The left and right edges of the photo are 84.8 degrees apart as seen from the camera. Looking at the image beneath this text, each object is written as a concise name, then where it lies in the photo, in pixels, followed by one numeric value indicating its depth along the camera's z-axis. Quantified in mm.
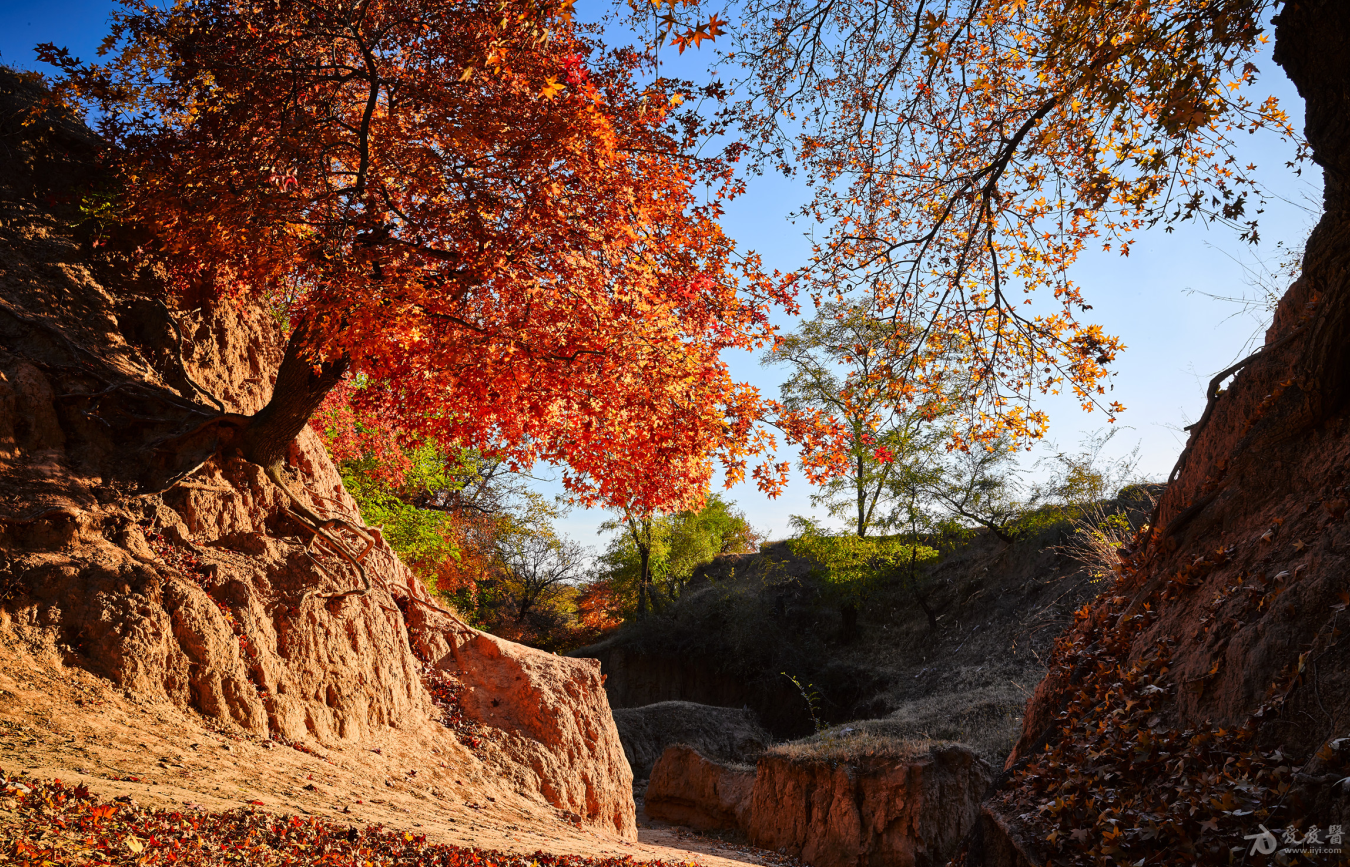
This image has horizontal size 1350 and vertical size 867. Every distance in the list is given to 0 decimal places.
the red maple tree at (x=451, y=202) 7602
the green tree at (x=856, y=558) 25828
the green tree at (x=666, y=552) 36594
